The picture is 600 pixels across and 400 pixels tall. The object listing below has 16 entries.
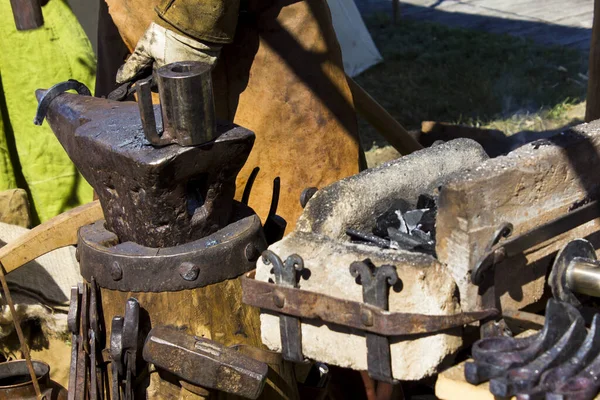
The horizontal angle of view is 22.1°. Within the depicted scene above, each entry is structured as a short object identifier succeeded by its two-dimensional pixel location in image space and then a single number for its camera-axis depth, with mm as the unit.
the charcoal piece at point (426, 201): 1954
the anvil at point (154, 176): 1831
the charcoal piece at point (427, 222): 1880
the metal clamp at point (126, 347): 1880
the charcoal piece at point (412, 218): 1895
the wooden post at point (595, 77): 2578
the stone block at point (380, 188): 1906
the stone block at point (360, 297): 1714
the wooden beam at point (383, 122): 2686
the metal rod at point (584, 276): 1732
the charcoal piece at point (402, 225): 1905
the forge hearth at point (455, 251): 1717
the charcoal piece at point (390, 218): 1916
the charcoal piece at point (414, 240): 1828
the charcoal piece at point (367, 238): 1866
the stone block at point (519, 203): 1721
